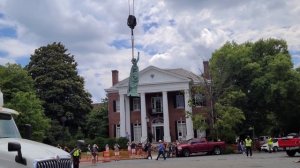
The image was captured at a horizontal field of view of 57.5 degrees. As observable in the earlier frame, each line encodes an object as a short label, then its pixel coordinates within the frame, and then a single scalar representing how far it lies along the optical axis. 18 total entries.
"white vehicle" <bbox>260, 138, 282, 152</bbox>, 26.08
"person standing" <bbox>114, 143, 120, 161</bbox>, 27.00
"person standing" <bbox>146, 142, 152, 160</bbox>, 24.42
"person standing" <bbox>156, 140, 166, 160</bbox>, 22.73
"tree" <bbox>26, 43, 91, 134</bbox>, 39.69
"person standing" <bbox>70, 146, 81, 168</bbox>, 14.31
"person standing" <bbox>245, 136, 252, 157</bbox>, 20.63
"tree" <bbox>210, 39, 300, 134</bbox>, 29.76
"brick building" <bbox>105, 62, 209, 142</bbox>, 35.03
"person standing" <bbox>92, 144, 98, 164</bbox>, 22.57
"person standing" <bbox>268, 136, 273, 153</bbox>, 25.53
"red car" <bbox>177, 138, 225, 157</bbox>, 25.06
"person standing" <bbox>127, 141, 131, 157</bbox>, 28.86
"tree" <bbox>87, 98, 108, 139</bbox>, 41.98
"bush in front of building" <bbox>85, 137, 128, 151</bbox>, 33.43
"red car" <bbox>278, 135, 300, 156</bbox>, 18.71
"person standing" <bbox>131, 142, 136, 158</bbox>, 28.53
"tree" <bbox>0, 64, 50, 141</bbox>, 29.07
